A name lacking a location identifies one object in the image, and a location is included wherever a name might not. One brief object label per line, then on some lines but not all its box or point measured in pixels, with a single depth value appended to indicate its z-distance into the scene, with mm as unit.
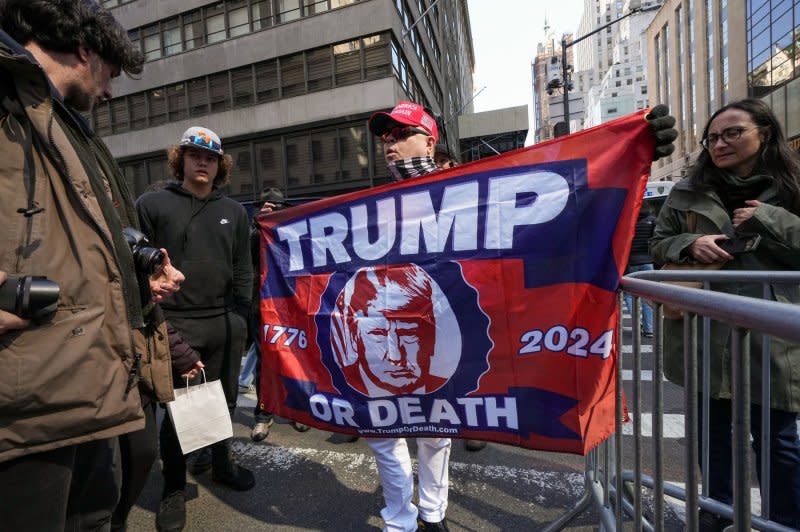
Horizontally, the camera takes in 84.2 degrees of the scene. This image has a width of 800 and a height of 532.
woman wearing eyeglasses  1800
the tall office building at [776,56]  23969
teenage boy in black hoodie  2595
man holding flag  2168
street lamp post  13664
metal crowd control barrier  897
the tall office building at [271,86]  17750
